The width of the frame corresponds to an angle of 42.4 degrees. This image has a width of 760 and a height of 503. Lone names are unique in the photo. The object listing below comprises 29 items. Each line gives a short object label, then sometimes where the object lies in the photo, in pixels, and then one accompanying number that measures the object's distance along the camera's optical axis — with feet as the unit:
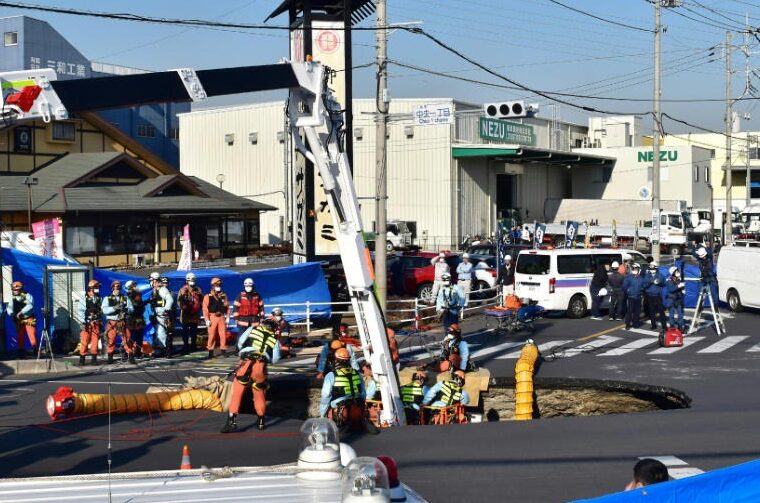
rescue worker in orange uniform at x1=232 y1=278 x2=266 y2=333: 68.90
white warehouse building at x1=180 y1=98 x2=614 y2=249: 182.60
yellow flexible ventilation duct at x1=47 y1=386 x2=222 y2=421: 46.09
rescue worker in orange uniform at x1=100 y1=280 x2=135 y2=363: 66.69
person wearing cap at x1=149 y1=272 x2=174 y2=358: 69.15
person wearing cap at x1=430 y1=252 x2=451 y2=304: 88.22
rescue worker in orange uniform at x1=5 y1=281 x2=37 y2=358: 67.41
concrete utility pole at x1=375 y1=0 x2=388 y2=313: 69.00
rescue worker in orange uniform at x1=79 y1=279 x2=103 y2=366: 66.18
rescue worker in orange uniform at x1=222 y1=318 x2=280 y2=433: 44.52
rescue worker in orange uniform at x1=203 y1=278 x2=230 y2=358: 70.69
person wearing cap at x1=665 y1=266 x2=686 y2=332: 79.46
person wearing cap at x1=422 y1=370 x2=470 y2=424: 50.21
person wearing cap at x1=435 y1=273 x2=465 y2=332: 69.05
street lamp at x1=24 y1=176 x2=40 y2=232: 105.19
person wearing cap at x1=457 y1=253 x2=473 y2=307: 92.84
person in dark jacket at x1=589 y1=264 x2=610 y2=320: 90.02
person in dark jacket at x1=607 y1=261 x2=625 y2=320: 88.34
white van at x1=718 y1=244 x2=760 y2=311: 91.97
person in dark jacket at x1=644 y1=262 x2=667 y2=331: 80.64
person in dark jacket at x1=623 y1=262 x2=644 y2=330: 83.20
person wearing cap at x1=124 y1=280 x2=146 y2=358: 67.92
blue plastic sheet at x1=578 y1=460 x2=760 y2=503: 20.62
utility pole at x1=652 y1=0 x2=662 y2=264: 117.34
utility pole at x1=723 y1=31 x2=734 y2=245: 176.11
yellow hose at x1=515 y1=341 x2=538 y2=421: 55.17
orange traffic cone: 28.90
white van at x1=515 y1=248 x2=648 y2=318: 90.58
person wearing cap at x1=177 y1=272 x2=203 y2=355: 70.95
